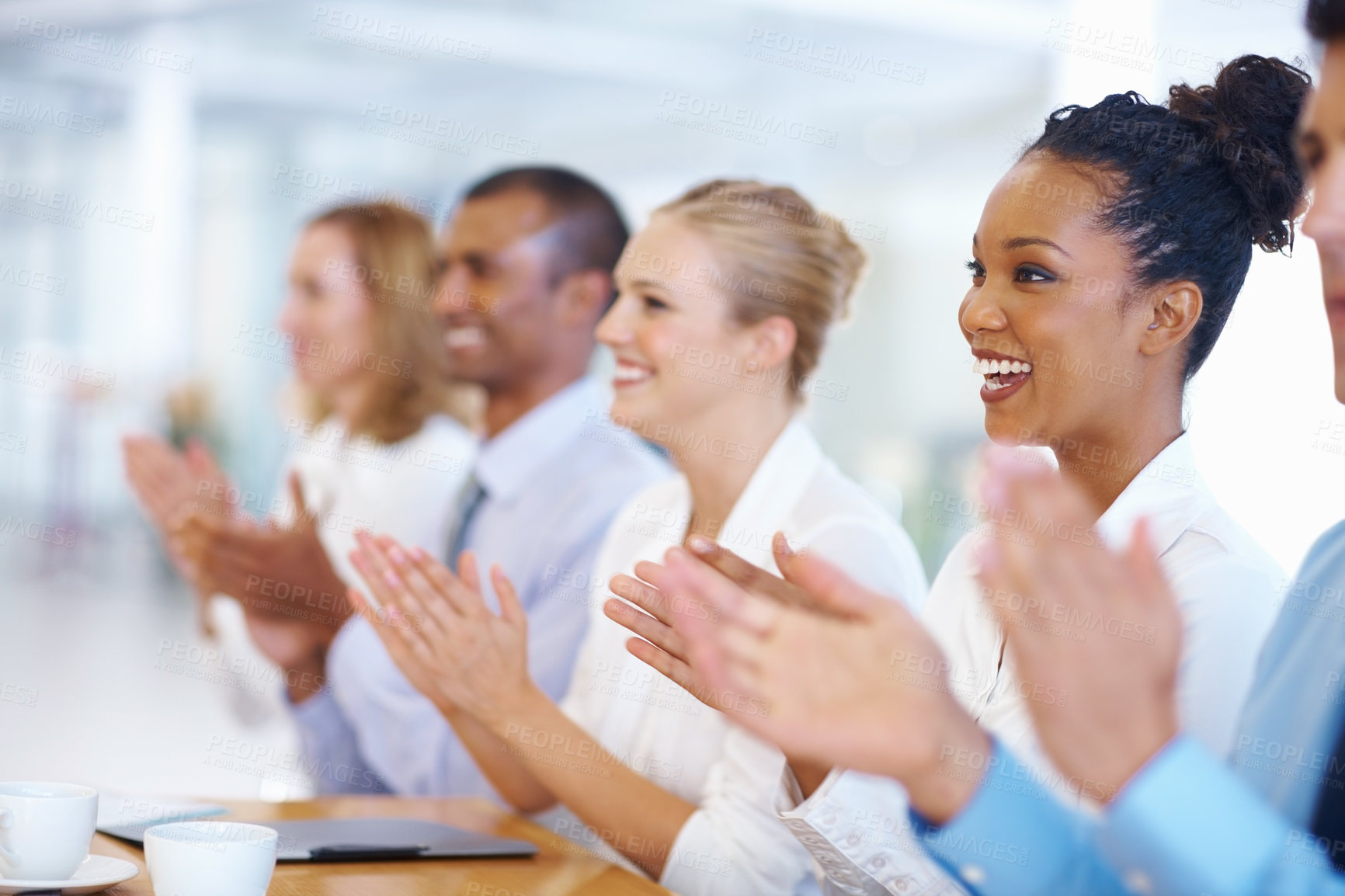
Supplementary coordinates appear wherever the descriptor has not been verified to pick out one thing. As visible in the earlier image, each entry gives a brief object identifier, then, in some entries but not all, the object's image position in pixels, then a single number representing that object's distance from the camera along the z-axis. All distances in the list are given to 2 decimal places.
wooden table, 1.71
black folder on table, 1.76
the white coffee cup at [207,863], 1.59
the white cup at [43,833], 1.62
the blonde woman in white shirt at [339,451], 2.43
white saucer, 1.62
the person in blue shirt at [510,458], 2.29
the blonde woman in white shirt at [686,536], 1.90
